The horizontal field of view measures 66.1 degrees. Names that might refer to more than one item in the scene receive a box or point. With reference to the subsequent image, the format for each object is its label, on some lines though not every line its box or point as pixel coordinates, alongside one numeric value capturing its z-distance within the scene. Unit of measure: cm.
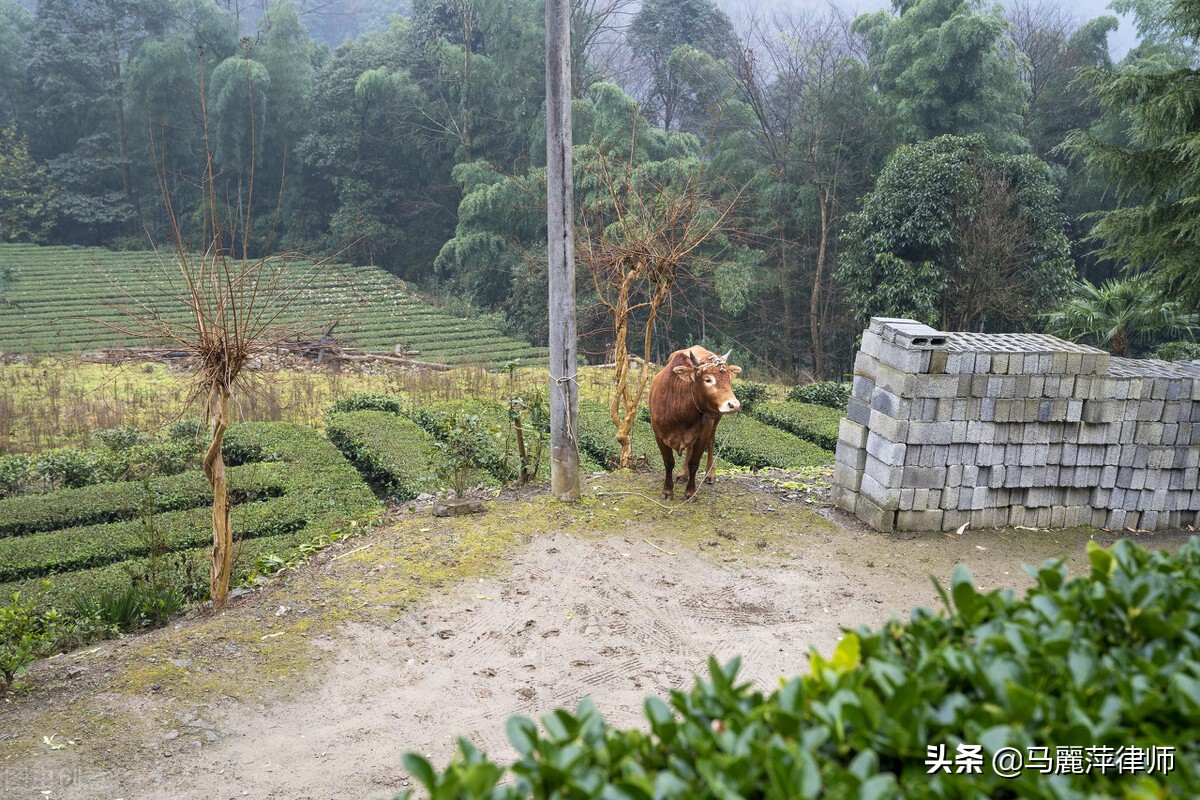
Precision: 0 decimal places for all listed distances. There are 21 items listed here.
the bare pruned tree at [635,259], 763
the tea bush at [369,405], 1277
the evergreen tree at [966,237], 1755
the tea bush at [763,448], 1054
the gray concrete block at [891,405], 669
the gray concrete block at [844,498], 741
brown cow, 683
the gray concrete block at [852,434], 723
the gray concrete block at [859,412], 712
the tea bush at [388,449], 920
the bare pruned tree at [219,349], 526
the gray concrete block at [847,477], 734
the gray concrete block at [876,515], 700
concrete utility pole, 684
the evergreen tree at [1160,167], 852
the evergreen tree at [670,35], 3095
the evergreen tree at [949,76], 1992
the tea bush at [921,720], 176
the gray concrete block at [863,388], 713
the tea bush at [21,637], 473
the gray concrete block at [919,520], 700
